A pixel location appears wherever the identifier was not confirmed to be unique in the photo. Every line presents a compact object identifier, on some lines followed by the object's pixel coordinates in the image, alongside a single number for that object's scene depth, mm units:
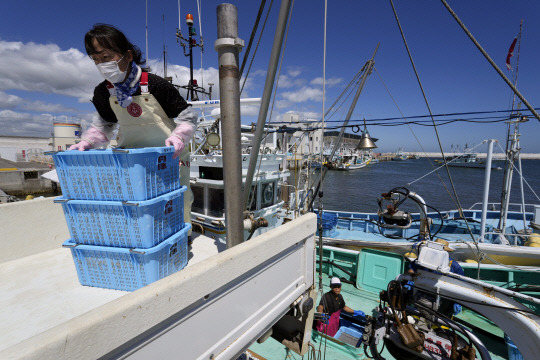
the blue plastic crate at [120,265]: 2164
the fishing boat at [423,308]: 3355
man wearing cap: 5344
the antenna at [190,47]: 9747
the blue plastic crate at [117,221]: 2090
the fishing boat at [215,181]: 6203
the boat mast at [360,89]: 4496
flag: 8124
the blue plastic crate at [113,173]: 2000
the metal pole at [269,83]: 2613
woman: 2146
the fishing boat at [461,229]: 5076
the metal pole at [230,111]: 2297
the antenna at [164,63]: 13849
